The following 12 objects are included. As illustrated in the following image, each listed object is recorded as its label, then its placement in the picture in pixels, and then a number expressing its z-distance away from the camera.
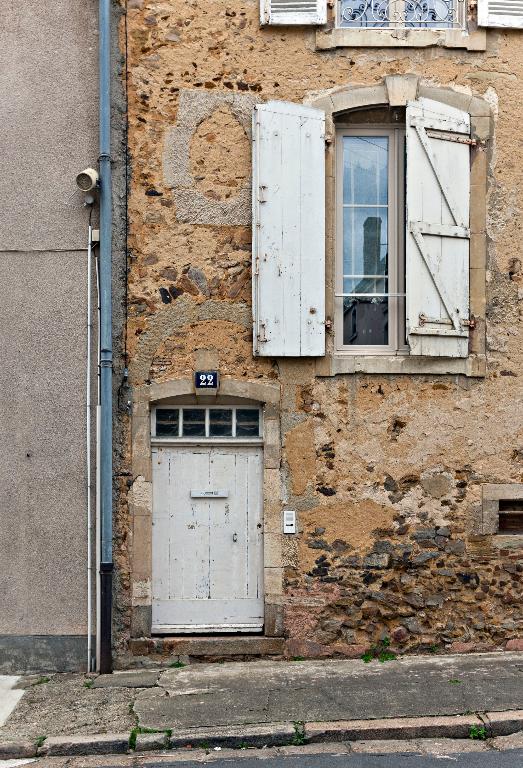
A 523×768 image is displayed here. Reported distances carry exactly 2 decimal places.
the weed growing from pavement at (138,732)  6.52
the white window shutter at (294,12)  8.52
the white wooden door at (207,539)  8.59
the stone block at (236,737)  6.52
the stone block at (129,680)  7.80
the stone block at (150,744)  6.52
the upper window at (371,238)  8.77
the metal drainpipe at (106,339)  8.31
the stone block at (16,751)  6.50
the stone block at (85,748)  6.52
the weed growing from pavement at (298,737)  6.54
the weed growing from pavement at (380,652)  8.42
